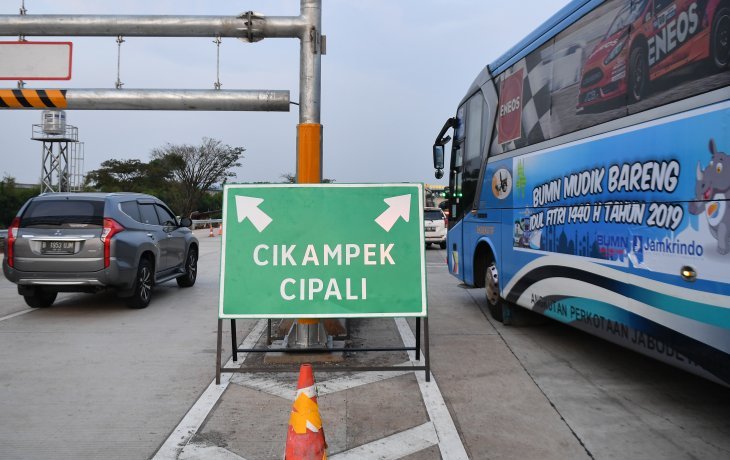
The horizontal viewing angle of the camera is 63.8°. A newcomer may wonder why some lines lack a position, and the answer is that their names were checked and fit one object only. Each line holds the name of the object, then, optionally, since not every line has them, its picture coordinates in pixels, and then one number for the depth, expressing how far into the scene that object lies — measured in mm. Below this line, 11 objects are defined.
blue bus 3840
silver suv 8570
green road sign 5250
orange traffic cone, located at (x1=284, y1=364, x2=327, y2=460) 3242
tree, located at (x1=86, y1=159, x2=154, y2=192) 54594
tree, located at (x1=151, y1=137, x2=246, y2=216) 50906
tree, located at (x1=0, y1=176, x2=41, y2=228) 36062
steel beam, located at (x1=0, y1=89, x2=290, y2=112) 8617
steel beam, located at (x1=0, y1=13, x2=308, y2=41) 7809
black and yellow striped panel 9242
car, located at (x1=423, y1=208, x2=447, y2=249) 23969
